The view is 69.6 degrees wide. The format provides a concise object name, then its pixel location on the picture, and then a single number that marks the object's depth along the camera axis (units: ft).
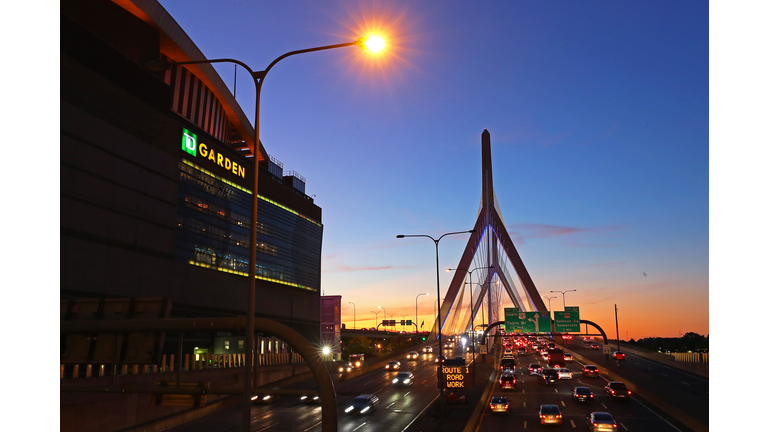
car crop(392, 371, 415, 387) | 197.47
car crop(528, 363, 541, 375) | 222.48
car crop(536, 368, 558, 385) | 188.44
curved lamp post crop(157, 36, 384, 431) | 44.80
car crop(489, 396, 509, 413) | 123.84
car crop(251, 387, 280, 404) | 157.14
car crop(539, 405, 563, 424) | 104.94
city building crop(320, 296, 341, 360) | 383.45
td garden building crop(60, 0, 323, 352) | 165.99
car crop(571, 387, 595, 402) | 141.08
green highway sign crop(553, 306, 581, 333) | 210.18
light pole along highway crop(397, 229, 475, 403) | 122.24
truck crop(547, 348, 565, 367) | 242.58
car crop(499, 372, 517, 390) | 172.45
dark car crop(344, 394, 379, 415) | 133.26
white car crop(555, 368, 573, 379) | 200.95
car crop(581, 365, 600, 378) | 209.77
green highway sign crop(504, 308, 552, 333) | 210.32
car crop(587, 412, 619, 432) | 95.09
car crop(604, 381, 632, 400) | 144.64
